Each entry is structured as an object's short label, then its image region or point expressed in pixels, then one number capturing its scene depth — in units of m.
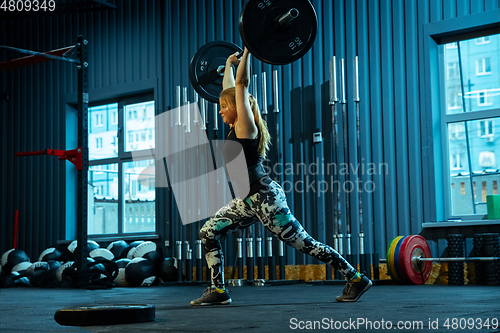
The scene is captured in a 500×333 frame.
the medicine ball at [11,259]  6.73
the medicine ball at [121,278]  5.73
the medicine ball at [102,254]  6.16
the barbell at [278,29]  2.77
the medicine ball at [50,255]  6.64
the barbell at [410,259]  4.52
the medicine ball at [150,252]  6.12
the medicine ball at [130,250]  6.21
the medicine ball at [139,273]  5.68
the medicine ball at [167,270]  6.09
